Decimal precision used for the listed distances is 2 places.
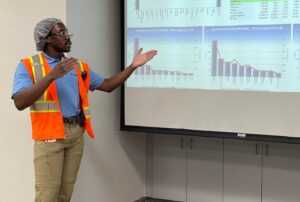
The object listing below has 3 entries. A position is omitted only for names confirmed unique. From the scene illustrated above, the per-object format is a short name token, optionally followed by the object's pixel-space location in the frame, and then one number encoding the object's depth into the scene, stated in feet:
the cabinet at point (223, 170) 11.66
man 7.89
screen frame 10.21
